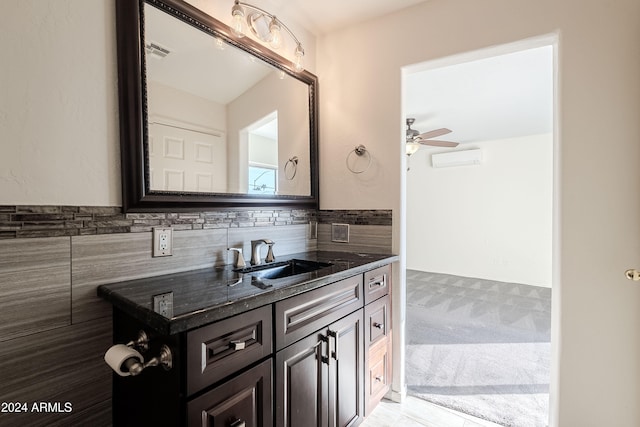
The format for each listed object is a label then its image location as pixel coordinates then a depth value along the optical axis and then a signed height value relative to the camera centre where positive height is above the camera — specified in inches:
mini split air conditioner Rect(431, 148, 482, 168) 195.6 +33.7
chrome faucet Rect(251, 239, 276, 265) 62.7 -8.8
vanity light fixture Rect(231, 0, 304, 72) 59.0 +40.1
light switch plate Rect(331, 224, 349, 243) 81.3 -6.7
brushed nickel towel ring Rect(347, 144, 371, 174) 77.9 +14.8
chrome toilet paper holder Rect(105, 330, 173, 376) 31.7 -16.6
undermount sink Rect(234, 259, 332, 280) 58.8 -12.7
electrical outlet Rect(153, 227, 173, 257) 48.9 -5.2
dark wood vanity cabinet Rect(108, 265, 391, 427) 32.7 -21.6
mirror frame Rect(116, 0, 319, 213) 45.1 +15.3
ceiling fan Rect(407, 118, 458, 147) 127.6 +32.0
